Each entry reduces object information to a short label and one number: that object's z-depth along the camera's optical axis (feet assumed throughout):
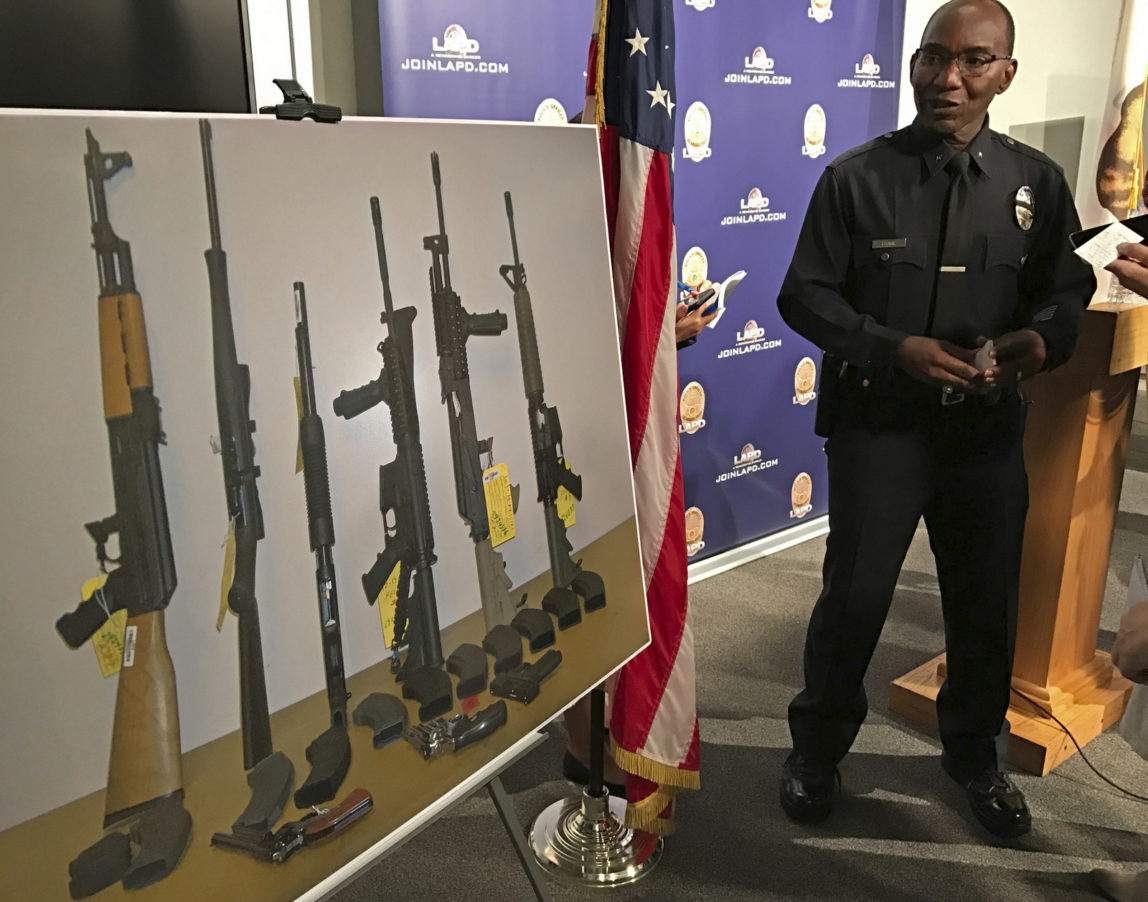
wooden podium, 7.06
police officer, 6.05
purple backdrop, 8.59
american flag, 5.40
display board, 2.54
